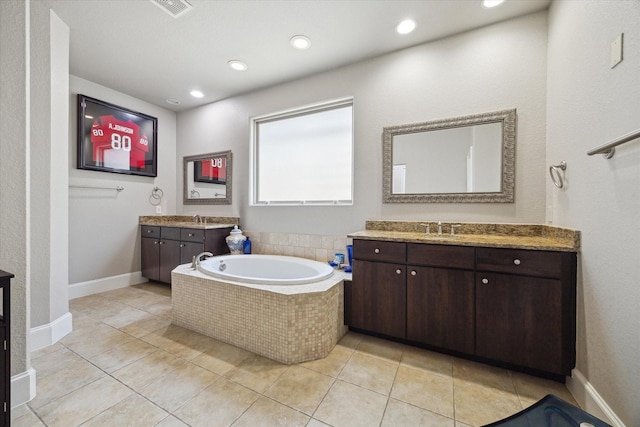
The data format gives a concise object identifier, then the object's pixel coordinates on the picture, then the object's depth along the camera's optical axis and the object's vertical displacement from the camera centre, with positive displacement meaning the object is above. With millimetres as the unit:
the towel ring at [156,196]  3700 +217
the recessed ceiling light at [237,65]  2662 +1596
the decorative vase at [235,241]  3061 -377
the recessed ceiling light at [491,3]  1846 +1573
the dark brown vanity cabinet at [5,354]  1127 -658
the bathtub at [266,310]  1741 -770
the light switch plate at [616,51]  1144 +762
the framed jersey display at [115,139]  2965 +936
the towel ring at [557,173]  1665 +281
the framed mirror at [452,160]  2057 +470
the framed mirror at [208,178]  3465 +477
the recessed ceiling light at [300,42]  2268 +1583
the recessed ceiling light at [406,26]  2068 +1584
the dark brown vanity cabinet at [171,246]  3031 -454
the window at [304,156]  2777 +677
